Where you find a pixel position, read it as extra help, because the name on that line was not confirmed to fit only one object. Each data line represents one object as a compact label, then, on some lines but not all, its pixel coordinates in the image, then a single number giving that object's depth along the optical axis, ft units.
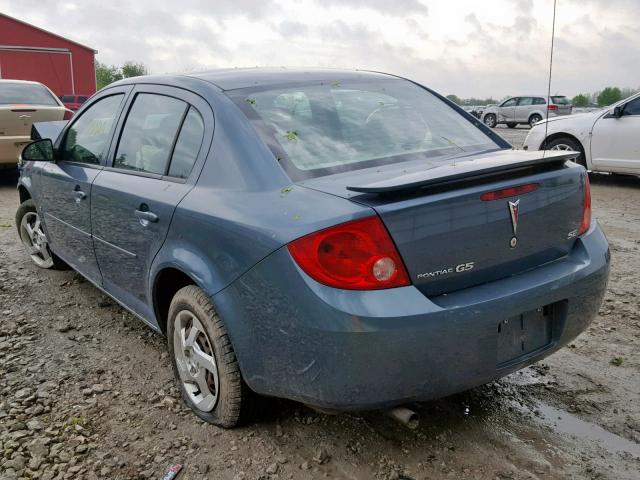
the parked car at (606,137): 28.63
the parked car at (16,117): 30.01
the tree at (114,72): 174.50
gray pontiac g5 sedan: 6.83
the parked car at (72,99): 83.46
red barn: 97.09
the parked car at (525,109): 90.58
